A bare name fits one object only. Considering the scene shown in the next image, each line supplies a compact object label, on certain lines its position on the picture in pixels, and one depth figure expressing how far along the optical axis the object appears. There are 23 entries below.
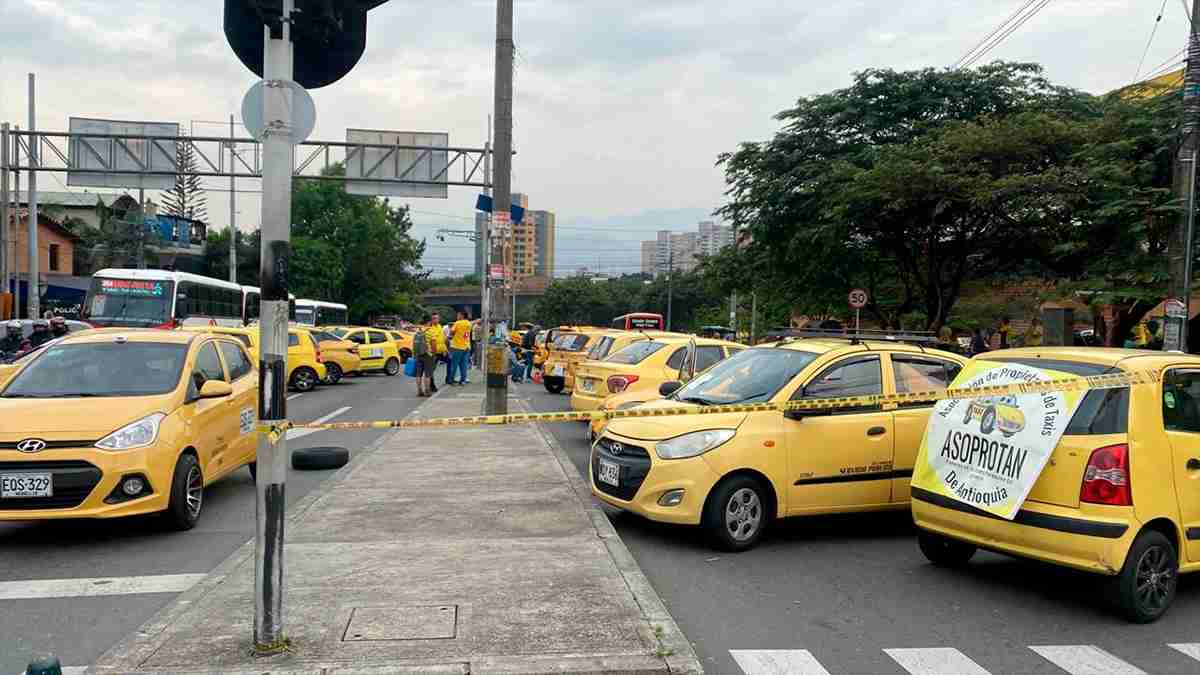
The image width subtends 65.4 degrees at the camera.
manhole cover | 4.91
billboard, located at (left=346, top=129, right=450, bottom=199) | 28.91
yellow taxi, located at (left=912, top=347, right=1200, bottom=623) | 5.63
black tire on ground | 10.87
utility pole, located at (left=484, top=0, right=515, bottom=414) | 14.96
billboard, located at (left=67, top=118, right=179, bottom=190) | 27.78
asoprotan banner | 5.89
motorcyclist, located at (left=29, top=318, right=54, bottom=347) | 20.56
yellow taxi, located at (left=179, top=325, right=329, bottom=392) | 22.95
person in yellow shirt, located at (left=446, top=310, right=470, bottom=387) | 22.39
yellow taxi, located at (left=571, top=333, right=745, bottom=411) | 13.16
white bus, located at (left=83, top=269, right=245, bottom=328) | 26.22
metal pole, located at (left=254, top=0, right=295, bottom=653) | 4.49
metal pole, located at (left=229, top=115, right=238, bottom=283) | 44.80
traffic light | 4.61
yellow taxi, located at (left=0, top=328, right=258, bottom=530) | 6.75
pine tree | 72.44
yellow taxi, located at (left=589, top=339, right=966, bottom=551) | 7.16
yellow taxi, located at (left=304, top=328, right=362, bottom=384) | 26.80
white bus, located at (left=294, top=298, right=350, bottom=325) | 43.59
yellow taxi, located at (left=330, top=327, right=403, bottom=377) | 29.45
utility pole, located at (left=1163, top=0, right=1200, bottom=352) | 12.61
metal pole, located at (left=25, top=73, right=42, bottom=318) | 30.22
